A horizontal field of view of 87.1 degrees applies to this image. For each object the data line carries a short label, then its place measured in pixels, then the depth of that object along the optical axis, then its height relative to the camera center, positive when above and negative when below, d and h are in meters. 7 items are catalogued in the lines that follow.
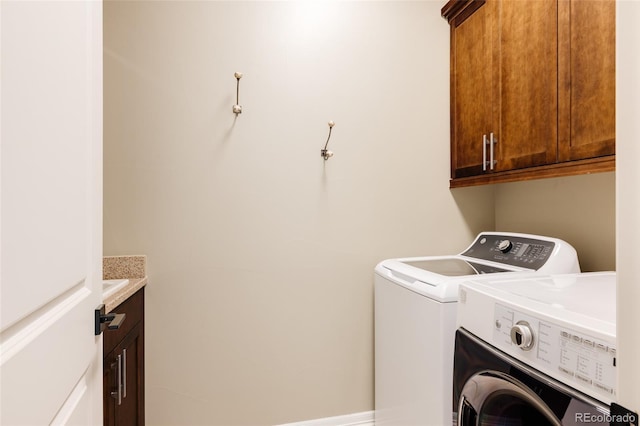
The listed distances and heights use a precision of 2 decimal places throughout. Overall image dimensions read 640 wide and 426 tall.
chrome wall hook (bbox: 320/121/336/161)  1.70 +0.30
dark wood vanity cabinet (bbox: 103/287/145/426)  1.08 -0.58
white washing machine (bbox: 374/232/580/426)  1.15 -0.39
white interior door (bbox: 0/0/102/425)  0.43 +0.00
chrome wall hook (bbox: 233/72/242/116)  1.58 +0.52
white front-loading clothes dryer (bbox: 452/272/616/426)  0.67 -0.33
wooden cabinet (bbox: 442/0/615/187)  1.10 +0.50
